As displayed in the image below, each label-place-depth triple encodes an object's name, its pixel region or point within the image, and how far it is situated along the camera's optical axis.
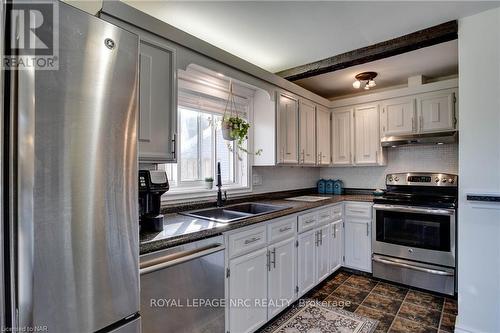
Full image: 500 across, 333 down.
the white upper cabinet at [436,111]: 2.96
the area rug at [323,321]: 2.11
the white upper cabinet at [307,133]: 3.17
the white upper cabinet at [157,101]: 1.59
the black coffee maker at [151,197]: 1.51
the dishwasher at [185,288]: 1.29
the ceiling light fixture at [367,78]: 3.16
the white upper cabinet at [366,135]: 3.46
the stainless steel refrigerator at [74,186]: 0.85
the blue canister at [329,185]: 3.96
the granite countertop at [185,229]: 1.33
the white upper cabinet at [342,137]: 3.68
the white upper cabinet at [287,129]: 2.85
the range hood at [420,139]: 2.90
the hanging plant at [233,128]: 2.46
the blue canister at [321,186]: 4.02
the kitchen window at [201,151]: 2.39
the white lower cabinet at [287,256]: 1.83
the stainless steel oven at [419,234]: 2.62
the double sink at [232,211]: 2.18
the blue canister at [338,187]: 3.88
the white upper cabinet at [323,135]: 3.51
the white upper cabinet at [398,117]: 3.21
